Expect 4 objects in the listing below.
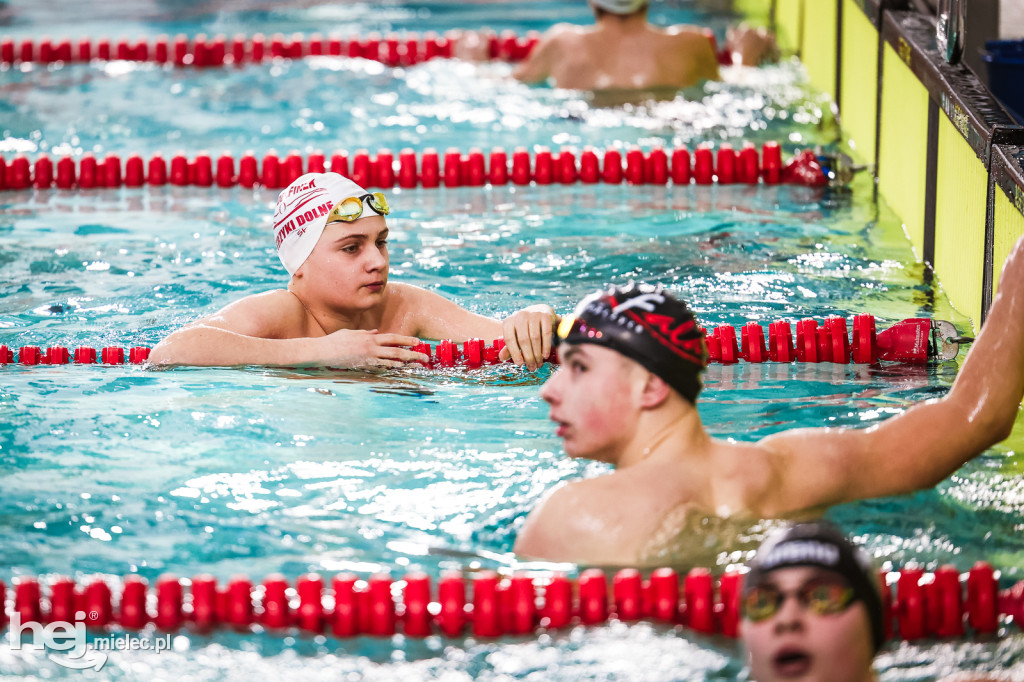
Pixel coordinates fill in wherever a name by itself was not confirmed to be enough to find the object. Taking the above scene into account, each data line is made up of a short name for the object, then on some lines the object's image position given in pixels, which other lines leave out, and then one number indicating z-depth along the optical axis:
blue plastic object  12.72
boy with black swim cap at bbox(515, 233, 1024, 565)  5.58
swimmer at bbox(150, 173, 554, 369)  8.62
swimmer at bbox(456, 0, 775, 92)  17.39
